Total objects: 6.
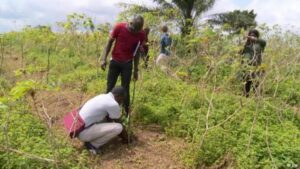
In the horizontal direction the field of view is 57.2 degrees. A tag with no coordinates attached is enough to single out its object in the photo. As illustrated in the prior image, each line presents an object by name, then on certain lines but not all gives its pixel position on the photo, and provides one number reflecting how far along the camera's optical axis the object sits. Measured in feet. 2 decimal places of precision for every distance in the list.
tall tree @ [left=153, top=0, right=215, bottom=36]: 34.12
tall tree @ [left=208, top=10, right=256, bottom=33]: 34.55
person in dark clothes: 15.44
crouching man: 11.23
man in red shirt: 12.89
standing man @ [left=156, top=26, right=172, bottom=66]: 20.22
